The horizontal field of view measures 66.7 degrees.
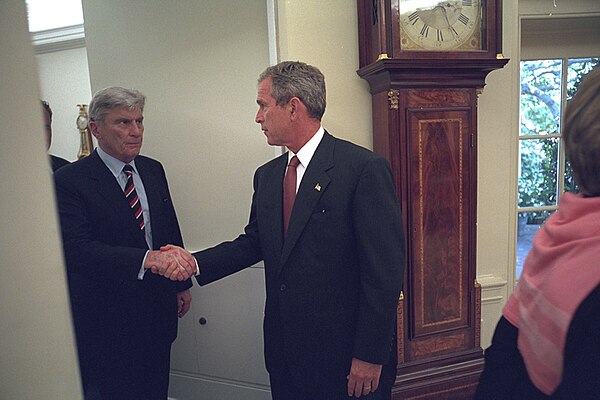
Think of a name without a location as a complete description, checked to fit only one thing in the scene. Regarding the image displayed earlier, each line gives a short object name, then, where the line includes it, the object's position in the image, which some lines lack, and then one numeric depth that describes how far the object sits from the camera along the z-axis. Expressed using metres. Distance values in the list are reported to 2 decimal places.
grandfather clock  1.65
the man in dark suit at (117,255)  1.53
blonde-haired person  0.60
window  2.36
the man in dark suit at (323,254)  1.28
